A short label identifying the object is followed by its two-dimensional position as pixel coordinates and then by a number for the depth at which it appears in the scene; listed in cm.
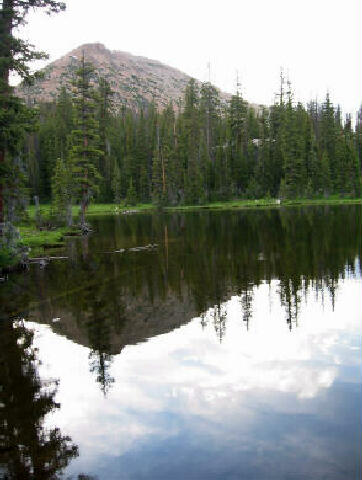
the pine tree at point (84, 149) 4778
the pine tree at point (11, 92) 2366
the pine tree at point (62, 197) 4984
